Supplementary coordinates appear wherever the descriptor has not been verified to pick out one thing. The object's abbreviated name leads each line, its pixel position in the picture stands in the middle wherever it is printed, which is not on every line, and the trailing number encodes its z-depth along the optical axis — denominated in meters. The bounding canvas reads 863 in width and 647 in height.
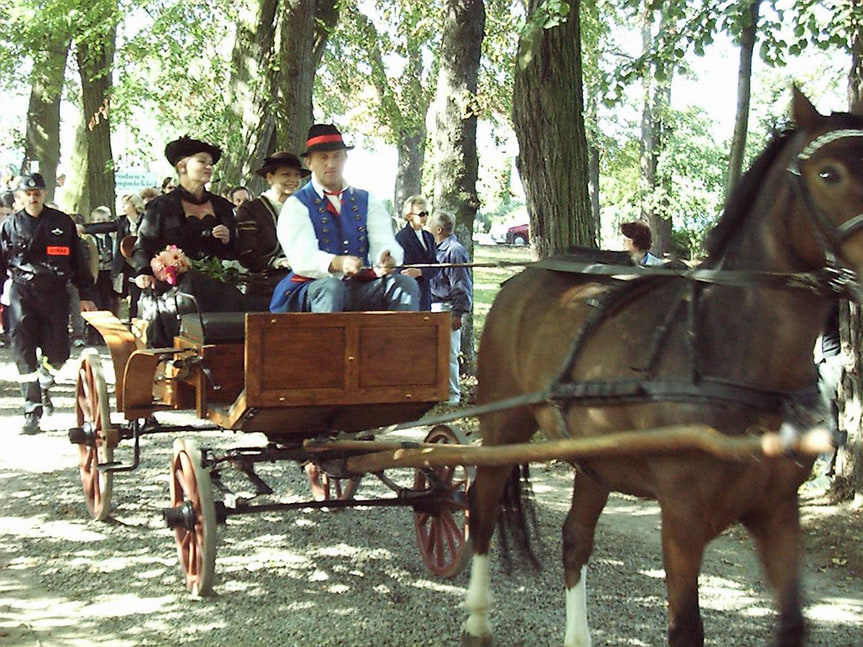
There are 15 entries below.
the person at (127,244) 7.95
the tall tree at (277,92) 14.12
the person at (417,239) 10.74
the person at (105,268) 16.70
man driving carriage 5.83
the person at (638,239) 8.02
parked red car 57.75
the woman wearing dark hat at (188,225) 7.15
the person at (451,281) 11.34
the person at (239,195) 12.09
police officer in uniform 10.38
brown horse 3.57
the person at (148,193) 13.36
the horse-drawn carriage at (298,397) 5.48
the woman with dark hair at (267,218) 7.61
